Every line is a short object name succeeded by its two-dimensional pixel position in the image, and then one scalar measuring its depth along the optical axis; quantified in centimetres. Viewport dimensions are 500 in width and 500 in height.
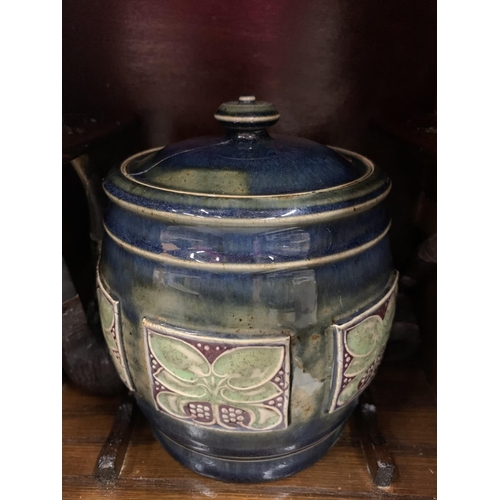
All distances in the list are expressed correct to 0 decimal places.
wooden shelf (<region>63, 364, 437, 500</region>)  25
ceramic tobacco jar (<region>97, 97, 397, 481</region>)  19
